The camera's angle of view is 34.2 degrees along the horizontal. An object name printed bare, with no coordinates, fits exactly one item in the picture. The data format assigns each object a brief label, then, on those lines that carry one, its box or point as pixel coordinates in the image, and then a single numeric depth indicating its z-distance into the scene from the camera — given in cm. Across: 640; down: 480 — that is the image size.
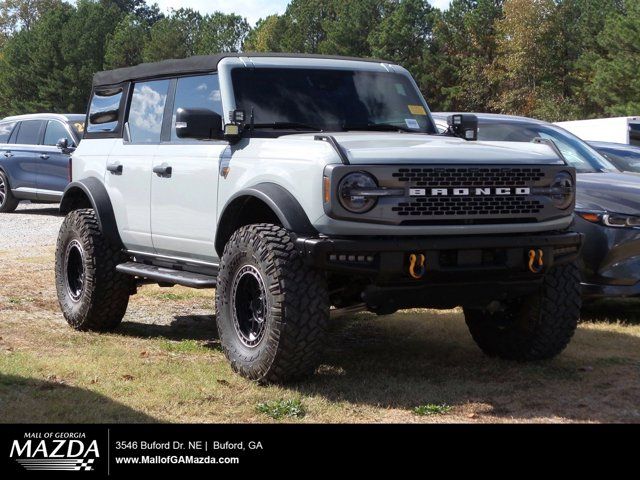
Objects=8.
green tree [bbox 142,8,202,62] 8525
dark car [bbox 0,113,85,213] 1844
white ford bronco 575
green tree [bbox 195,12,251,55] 8625
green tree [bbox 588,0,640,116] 4709
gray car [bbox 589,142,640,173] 1323
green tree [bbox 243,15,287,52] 8119
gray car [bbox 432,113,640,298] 805
